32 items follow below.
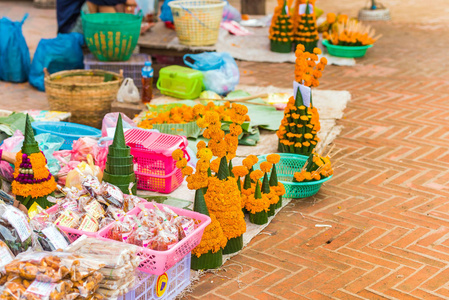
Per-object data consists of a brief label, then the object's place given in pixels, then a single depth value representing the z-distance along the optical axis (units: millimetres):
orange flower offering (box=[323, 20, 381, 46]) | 8000
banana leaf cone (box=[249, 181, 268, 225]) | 3934
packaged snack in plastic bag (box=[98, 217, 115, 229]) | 3220
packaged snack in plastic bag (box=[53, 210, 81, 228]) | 3166
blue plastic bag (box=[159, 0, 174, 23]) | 8406
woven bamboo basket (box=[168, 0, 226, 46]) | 7242
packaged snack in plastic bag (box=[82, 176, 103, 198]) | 3412
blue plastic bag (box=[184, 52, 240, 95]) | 6391
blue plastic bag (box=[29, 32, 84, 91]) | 6996
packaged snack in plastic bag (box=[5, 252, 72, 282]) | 2412
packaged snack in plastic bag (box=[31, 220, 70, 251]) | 2826
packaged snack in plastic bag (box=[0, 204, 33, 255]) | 2738
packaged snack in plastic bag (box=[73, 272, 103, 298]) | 2457
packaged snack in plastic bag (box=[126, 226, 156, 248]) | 2980
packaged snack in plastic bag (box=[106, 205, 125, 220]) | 3311
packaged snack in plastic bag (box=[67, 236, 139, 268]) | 2607
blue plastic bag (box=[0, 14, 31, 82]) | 7098
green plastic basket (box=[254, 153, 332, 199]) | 4324
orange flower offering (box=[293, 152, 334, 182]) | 4293
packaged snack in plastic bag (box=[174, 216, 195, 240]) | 3133
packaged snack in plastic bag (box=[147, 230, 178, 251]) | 2965
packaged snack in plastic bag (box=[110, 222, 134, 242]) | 3038
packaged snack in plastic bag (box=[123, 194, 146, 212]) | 3471
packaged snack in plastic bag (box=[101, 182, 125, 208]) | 3400
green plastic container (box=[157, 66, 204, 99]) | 6258
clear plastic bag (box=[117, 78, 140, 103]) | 5832
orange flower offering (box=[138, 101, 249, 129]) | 5227
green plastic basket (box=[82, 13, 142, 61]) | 6500
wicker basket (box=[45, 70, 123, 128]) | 5773
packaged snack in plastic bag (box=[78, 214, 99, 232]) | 3139
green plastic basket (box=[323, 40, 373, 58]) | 8008
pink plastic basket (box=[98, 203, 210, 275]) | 2873
